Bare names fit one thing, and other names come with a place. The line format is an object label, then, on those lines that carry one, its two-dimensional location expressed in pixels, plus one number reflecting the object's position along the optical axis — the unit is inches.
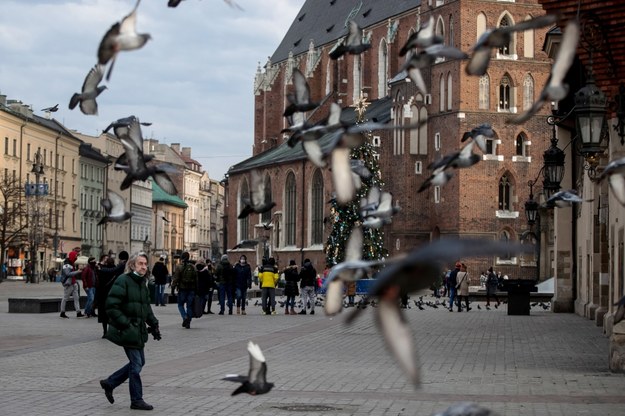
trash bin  1445.6
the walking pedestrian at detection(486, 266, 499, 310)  1863.8
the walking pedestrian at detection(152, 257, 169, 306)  1519.4
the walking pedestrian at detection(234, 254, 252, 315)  1370.6
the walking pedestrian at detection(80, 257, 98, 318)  1203.2
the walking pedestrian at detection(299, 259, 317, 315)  1403.8
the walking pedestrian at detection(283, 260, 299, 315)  1416.1
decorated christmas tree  2427.4
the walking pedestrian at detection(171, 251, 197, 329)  1087.0
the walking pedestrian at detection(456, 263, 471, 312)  1596.9
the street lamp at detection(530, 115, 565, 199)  980.6
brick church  2827.3
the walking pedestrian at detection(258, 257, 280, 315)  1378.0
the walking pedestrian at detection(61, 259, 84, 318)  1222.6
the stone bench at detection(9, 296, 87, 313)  1350.9
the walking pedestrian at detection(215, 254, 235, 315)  1390.7
